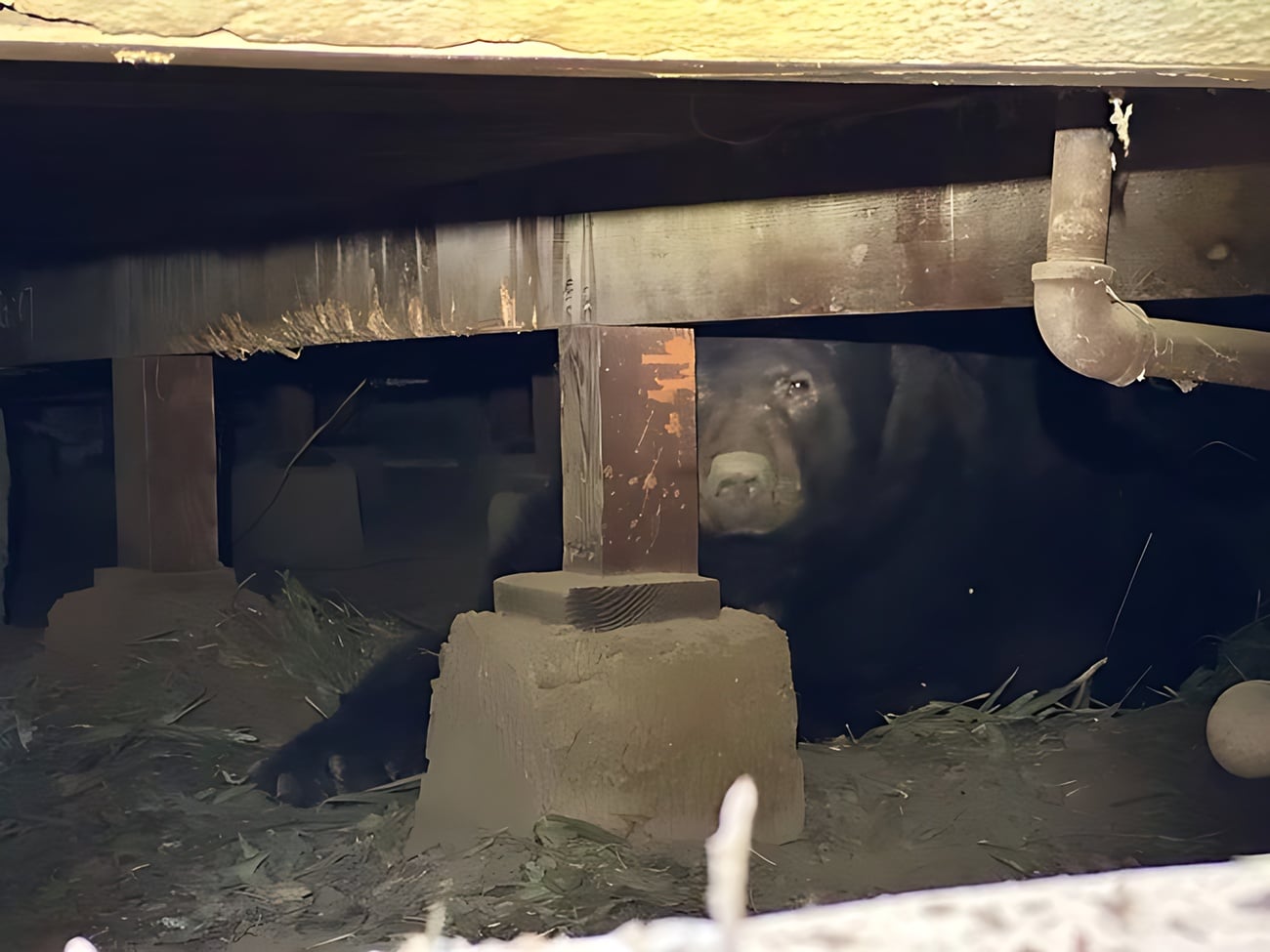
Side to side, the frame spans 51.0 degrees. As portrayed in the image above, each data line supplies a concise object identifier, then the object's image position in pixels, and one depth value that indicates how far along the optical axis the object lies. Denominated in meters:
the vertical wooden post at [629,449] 3.09
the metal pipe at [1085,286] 2.15
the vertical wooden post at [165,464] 4.91
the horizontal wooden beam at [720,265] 2.38
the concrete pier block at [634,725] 2.96
